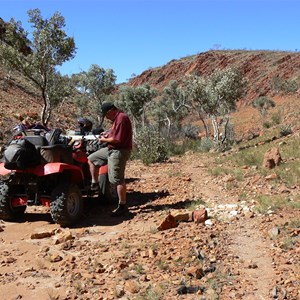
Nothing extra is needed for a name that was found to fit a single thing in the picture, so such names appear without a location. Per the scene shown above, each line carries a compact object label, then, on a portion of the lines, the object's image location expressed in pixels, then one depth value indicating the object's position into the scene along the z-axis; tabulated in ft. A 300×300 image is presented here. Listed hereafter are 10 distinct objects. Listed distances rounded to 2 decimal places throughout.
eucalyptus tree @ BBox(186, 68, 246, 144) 59.88
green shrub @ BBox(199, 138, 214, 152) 57.67
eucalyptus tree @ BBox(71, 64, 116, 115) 86.58
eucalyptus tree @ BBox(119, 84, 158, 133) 76.18
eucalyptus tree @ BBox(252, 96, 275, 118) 124.91
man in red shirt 21.12
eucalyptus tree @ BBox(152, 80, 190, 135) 97.30
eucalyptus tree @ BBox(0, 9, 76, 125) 45.11
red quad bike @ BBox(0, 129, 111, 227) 19.95
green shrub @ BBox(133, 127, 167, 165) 42.27
